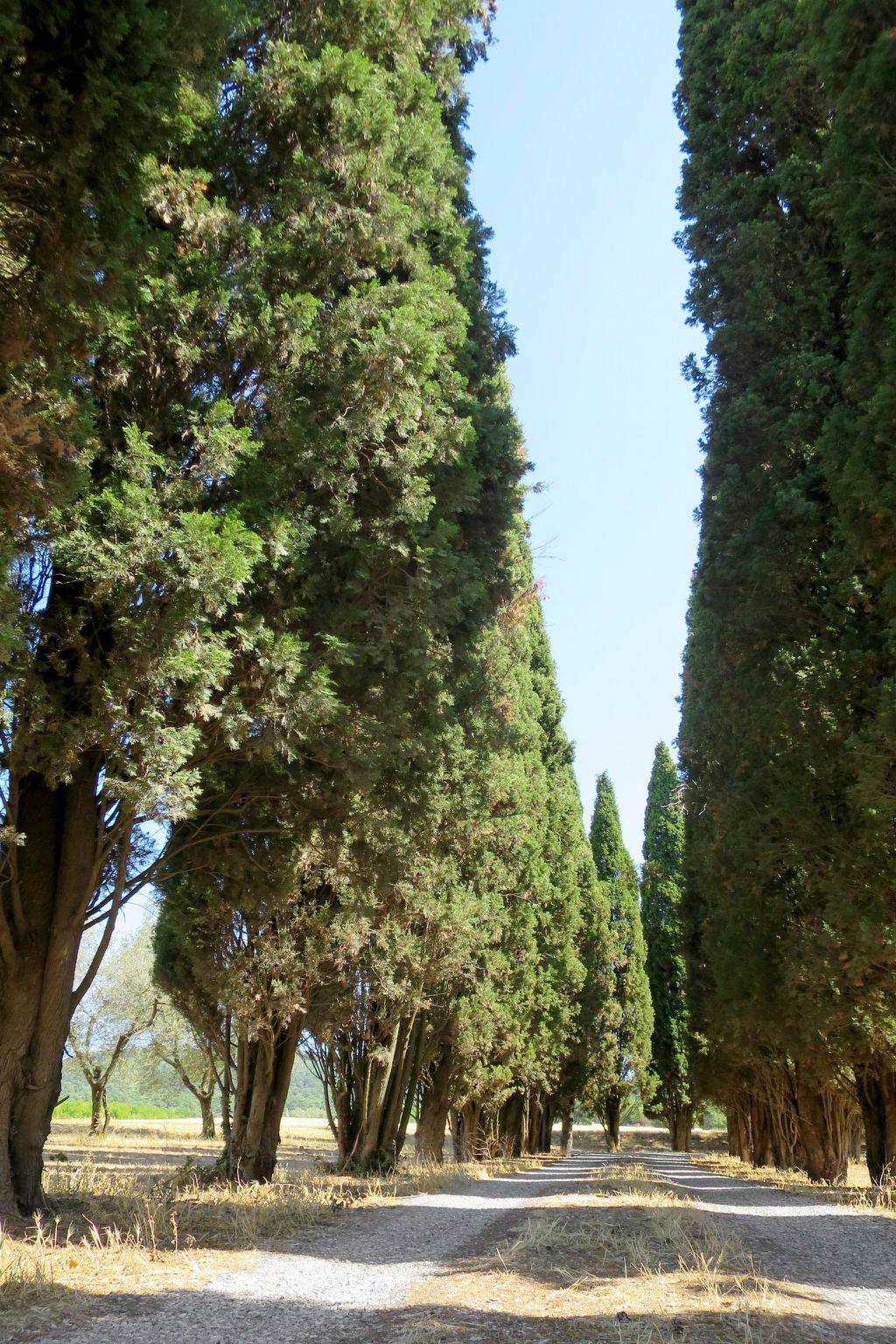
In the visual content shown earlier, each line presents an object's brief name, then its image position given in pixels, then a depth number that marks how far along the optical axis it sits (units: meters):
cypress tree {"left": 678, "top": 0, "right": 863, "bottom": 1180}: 9.02
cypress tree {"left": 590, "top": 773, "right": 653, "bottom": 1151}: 34.31
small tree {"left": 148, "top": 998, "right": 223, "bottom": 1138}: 32.81
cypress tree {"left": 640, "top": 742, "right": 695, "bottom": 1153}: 38.66
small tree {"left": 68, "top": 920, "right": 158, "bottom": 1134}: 34.25
